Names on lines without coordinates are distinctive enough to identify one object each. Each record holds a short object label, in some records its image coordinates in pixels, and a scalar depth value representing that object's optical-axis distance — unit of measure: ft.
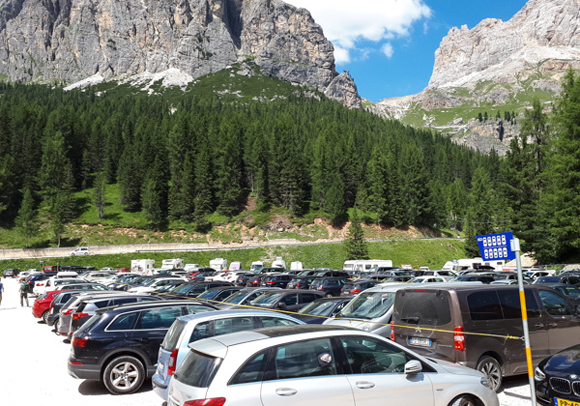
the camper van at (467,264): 167.73
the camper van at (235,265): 191.11
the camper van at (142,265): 190.29
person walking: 96.02
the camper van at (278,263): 185.42
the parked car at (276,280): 100.73
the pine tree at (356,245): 208.64
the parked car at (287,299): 49.49
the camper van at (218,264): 192.44
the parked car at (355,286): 77.40
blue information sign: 25.41
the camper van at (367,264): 168.05
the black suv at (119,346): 30.42
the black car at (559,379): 20.66
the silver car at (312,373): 15.74
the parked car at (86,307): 43.86
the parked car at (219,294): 65.51
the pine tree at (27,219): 236.02
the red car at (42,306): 70.79
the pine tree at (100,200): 267.80
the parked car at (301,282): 93.33
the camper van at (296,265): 186.29
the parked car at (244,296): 56.52
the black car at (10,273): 188.96
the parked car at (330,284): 87.38
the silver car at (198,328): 24.06
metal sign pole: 21.71
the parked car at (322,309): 41.93
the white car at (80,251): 213.46
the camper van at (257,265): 186.99
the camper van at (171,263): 193.45
